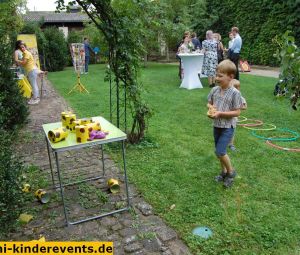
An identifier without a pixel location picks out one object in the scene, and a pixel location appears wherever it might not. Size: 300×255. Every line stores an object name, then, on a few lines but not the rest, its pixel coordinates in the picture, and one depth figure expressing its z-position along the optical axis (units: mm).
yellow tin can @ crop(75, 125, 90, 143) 3151
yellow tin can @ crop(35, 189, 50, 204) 3721
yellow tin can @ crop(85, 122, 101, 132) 3316
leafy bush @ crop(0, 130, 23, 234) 2777
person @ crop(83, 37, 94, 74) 17672
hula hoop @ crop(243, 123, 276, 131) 6168
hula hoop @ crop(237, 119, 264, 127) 6426
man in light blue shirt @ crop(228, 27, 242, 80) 10453
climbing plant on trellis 4781
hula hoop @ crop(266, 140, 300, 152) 5090
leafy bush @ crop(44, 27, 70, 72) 19359
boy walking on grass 3707
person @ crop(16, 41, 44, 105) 9305
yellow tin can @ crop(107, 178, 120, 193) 3941
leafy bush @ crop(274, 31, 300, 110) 2535
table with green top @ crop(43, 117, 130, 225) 3071
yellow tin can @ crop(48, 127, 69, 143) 3170
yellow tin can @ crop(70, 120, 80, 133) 3508
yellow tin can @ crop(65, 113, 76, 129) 3656
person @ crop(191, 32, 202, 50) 14409
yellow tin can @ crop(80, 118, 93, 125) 3593
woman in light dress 10578
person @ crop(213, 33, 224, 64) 11086
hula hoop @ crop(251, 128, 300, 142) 5601
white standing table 10945
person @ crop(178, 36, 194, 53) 12297
